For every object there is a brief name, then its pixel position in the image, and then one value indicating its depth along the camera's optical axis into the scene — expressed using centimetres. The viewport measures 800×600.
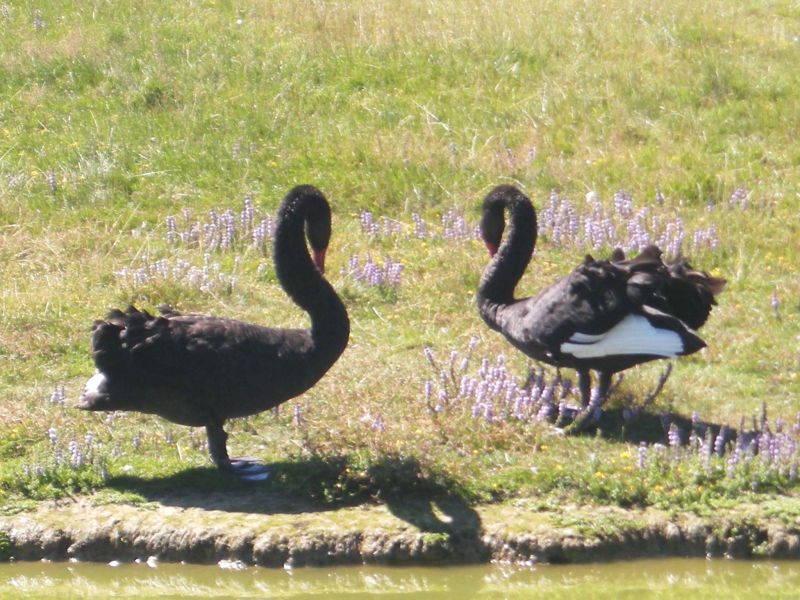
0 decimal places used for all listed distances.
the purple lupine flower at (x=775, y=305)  2100
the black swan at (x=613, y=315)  1647
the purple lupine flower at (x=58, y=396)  1803
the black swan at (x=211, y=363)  1552
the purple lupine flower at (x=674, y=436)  1586
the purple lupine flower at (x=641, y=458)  1571
